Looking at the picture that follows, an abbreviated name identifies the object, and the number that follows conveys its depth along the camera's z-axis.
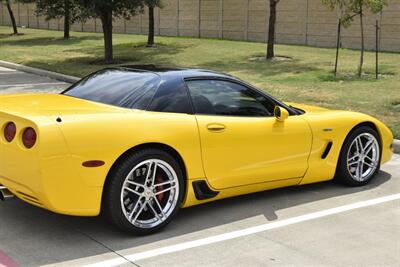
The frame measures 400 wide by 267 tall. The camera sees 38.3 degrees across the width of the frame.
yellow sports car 4.19
